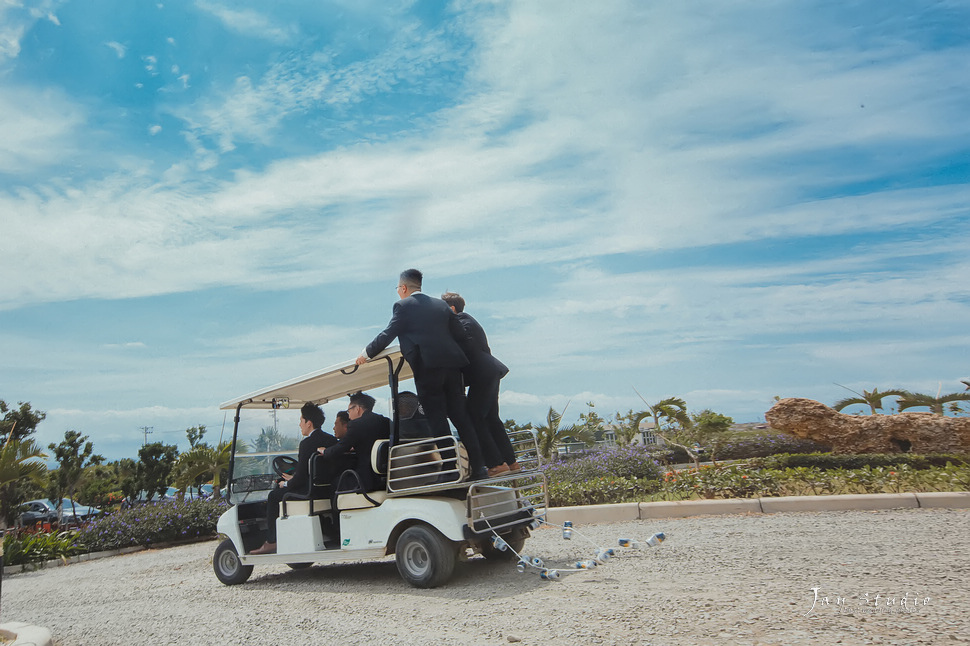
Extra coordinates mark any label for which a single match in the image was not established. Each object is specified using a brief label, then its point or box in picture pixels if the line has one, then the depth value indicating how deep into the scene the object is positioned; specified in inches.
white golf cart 247.3
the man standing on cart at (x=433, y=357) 258.1
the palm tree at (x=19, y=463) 527.8
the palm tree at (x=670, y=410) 766.5
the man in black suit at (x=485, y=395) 270.5
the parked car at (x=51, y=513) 861.8
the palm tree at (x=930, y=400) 764.6
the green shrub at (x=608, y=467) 507.8
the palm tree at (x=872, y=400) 806.5
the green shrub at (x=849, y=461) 590.2
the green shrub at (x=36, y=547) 500.1
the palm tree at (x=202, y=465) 757.9
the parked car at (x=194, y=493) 639.8
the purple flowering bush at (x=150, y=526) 557.3
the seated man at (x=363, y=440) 272.7
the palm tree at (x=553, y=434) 722.2
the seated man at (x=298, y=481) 290.7
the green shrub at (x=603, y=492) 461.7
